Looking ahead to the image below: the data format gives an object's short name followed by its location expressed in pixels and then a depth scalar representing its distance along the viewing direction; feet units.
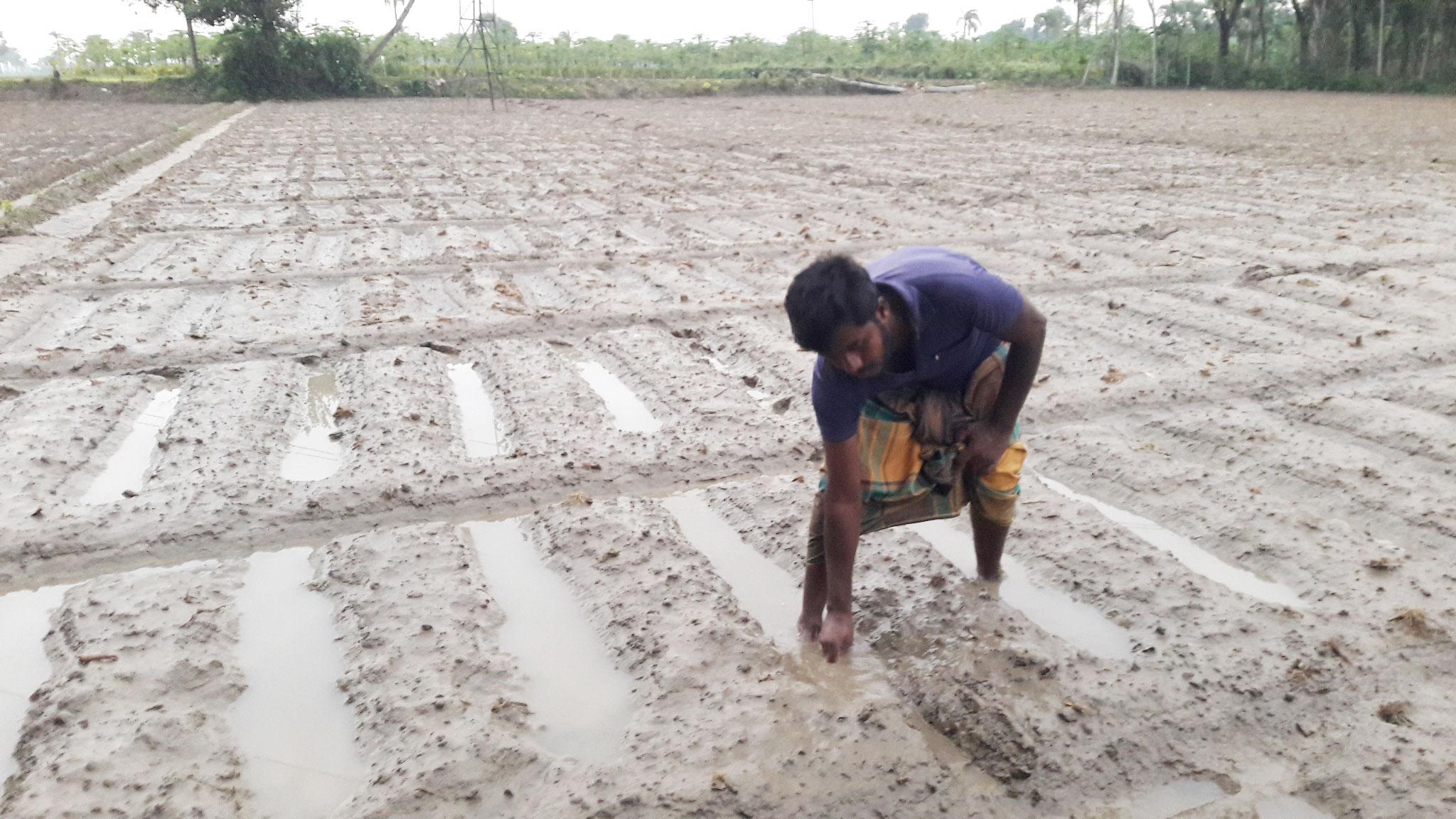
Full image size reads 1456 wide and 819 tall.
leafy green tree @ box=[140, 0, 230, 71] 104.68
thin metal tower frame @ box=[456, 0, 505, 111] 77.36
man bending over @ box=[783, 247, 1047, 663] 6.68
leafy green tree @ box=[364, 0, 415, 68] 111.04
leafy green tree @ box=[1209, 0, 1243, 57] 103.35
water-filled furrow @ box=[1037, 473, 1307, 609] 9.37
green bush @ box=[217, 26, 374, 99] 101.09
